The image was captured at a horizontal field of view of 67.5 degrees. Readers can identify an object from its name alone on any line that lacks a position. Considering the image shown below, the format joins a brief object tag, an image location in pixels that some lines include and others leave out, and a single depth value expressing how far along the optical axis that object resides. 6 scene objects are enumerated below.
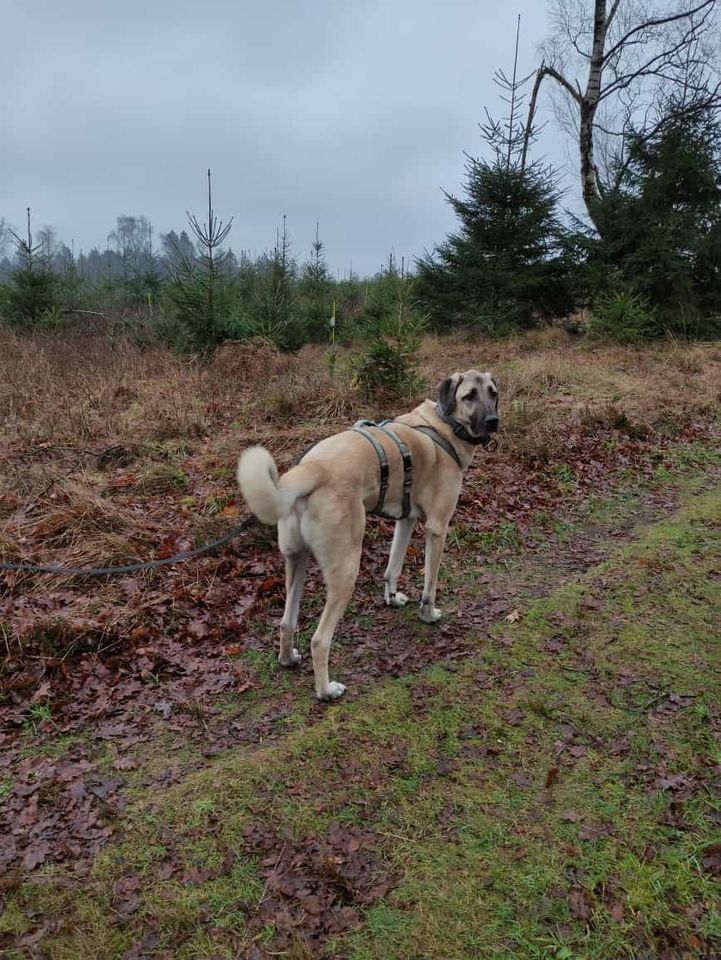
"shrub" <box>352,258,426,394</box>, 8.64
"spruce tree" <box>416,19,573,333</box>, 15.62
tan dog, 3.18
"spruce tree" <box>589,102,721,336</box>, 14.22
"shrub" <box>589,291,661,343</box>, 13.75
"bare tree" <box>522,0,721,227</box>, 15.82
